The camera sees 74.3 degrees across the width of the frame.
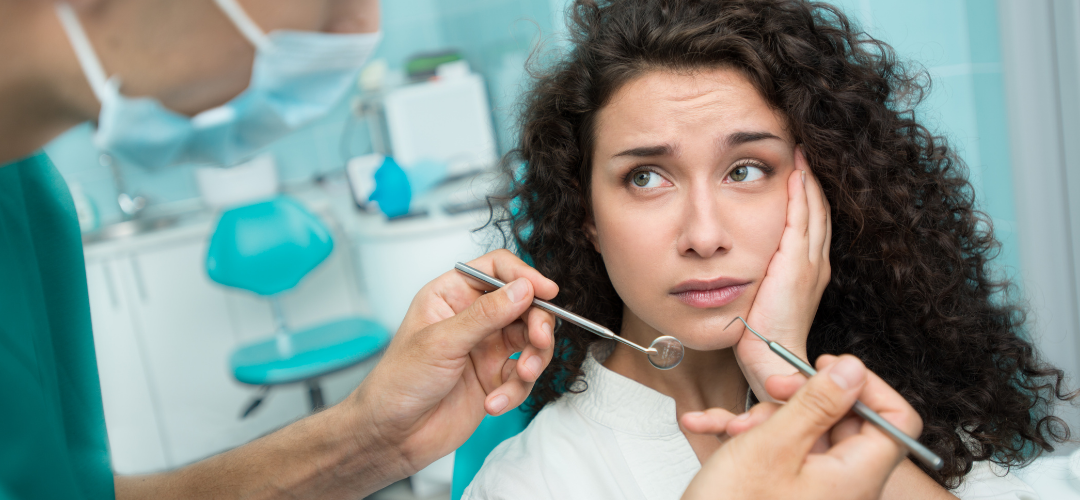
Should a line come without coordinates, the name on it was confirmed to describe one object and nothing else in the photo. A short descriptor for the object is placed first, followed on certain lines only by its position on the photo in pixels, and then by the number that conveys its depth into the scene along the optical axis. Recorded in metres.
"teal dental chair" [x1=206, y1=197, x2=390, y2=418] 2.61
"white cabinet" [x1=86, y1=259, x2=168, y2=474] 3.07
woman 1.00
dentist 0.57
